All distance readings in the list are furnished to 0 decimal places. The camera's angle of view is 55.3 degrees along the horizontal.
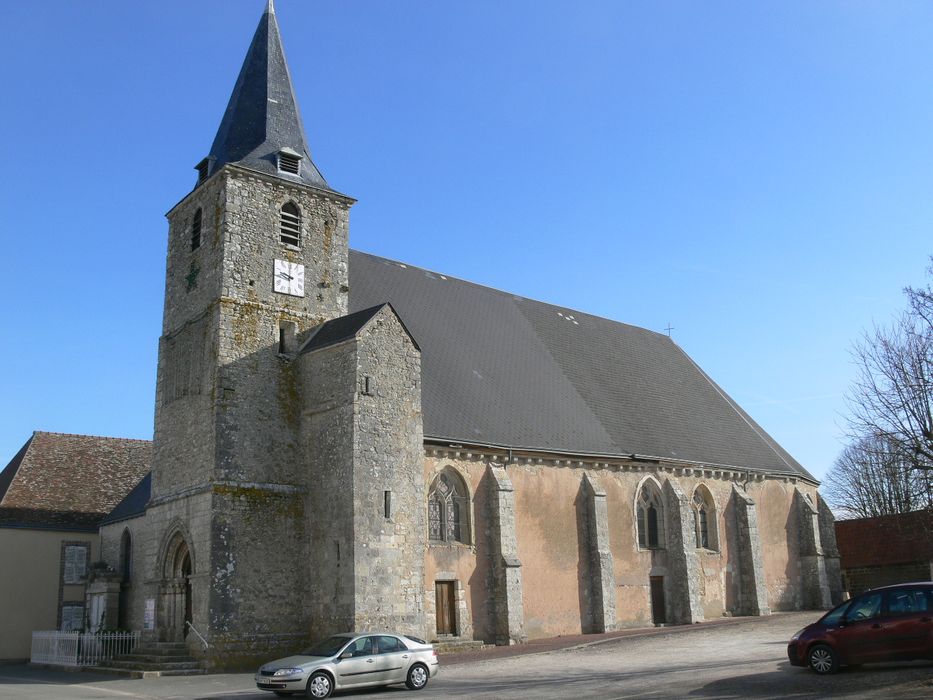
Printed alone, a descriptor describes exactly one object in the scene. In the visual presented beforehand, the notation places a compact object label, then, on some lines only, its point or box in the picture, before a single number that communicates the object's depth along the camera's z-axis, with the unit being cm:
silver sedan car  1523
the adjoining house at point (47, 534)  2877
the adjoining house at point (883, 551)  3428
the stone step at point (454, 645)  2220
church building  2111
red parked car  1371
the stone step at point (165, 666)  1992
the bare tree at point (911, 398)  1838
